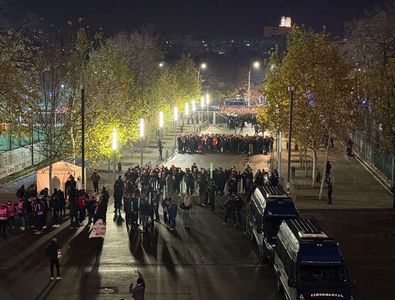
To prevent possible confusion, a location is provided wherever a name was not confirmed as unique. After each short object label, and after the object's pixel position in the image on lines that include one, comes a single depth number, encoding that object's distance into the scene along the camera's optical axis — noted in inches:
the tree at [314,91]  1298.0
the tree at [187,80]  3090.6
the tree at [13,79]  1154.0
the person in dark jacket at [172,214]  979.9
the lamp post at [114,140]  1336.1
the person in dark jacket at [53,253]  729.0
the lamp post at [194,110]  2922.7
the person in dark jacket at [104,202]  938.7
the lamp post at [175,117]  2066.9
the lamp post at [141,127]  1493.6
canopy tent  1229.7
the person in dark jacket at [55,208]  1008.9
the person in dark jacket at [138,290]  603.2
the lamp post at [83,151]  1136.8
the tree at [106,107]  1381.6
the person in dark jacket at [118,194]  1086.4
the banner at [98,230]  852.0
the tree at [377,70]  1349.7
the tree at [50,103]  1245.7
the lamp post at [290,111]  1253.3
